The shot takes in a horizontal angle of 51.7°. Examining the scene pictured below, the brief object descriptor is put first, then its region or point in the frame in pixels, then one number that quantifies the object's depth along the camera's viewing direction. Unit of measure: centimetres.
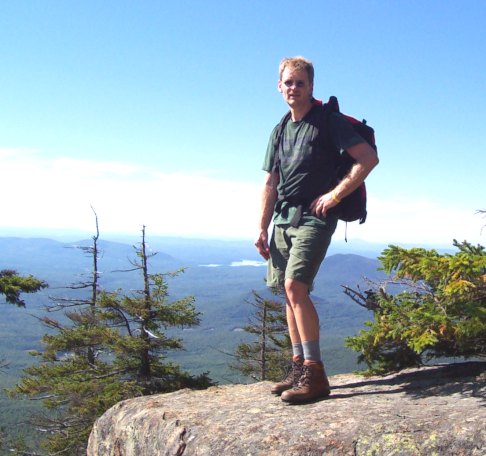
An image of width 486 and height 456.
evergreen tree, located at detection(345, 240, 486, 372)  557
